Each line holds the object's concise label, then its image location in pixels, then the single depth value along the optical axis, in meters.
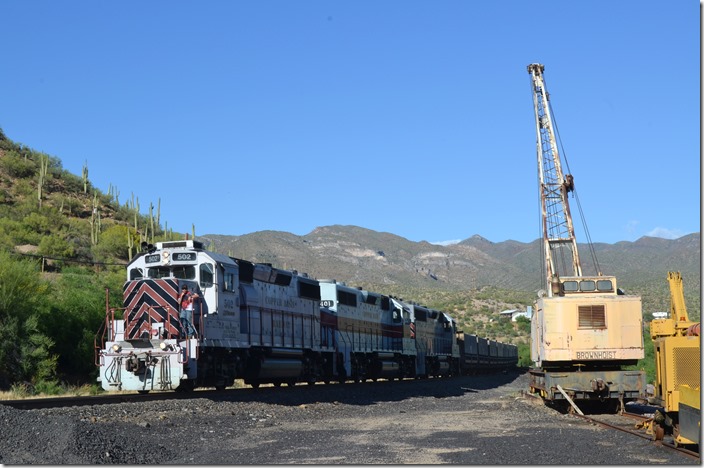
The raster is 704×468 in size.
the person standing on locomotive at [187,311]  20.03
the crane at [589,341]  19.20
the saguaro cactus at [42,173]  64.26
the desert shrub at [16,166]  72.50
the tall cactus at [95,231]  59.96
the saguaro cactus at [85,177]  70.61
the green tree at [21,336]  27.83
